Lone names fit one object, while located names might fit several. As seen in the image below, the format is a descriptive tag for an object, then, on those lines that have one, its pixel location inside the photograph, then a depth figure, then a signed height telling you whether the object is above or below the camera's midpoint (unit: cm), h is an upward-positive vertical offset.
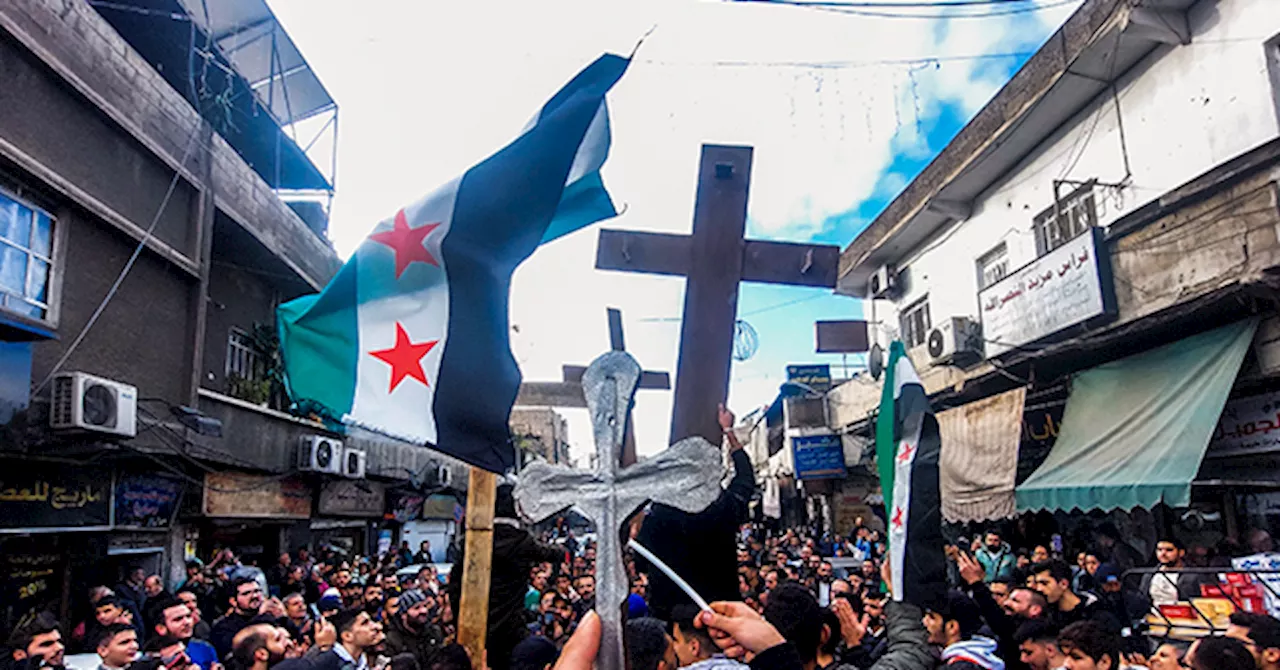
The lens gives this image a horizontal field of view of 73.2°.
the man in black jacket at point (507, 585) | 507 -50
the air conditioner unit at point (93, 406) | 890 +107
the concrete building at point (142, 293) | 907 +277
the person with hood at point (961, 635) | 356 -69
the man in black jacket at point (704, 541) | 383 -19
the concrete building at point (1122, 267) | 851 +249
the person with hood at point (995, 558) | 1077 -83
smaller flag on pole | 330 -2
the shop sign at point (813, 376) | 2255 +312
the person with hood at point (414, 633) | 602 -92
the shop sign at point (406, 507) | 2265 -12
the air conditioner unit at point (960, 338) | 1302 +231
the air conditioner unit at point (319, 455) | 1569 +90
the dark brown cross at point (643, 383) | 412 +93
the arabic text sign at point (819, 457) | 2045 +90
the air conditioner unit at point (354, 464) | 1733 +78
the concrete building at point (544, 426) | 4828 +420
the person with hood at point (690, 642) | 294 -50
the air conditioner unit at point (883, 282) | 1828 +447
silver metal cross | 300 +8
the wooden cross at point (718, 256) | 425 +122
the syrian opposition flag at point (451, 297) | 478 +118
